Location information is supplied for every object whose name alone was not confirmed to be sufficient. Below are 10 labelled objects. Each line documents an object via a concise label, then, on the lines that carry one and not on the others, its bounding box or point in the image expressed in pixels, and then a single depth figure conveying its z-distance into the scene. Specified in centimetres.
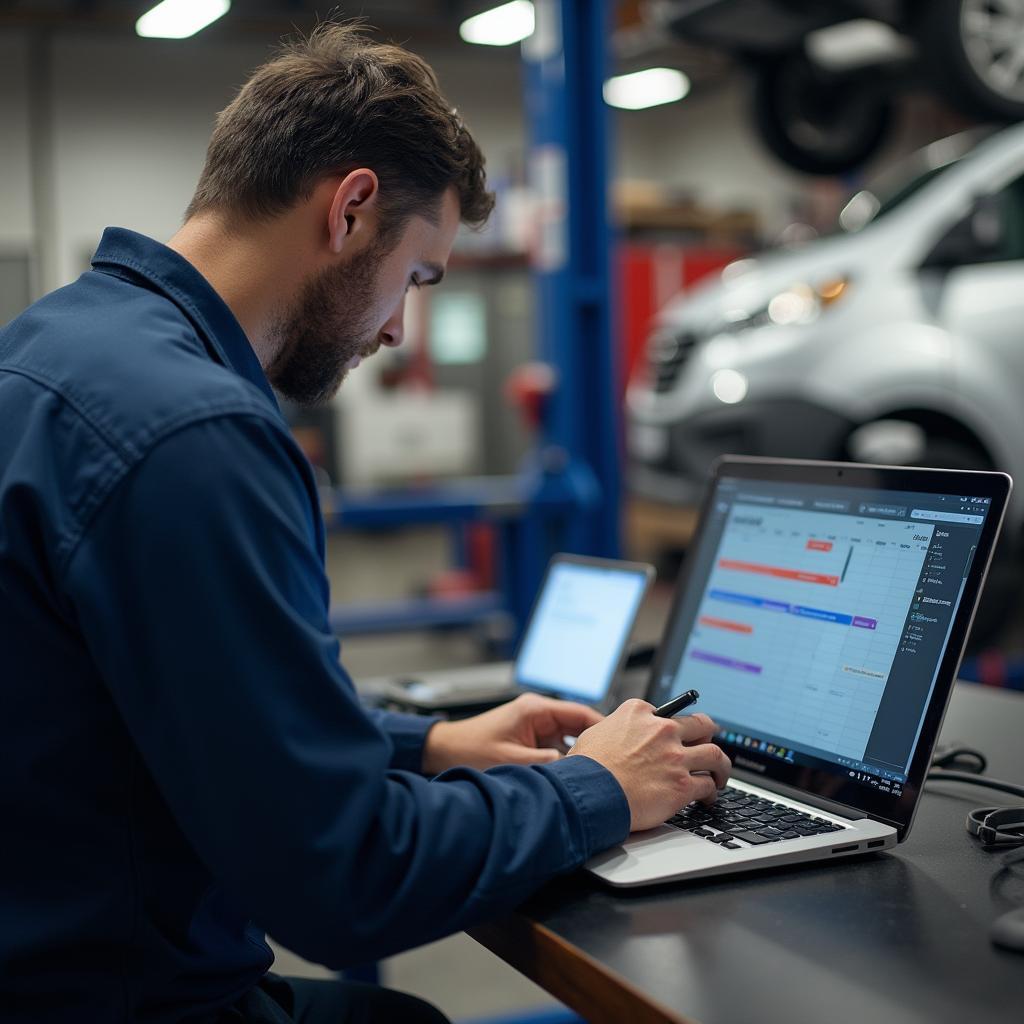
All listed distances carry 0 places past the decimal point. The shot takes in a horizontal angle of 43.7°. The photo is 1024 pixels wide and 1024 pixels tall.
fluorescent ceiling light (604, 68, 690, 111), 955
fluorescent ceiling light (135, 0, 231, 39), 475
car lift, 362
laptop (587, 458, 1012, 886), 100
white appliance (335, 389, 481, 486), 625
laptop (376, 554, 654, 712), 156
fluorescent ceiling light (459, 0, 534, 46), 609
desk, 75
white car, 404
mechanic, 78
